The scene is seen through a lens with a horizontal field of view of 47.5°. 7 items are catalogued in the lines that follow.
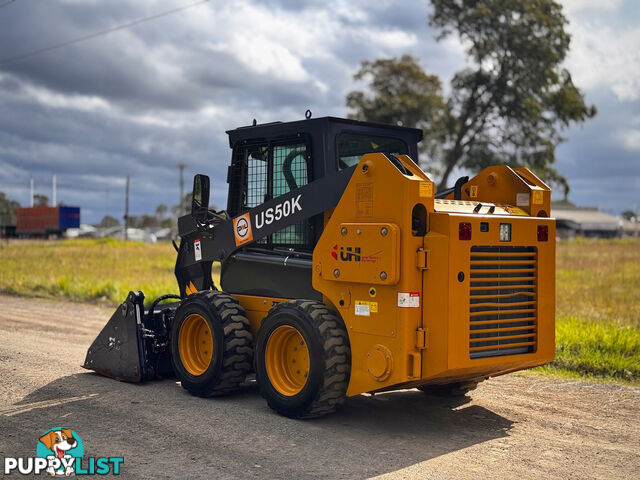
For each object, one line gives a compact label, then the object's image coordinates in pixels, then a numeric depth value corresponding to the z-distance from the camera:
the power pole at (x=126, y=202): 74.25
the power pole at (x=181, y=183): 75.25
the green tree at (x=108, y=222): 129.30
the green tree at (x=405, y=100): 32.88
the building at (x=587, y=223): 95.19
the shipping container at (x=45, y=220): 61.09
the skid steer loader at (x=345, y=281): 6.08
